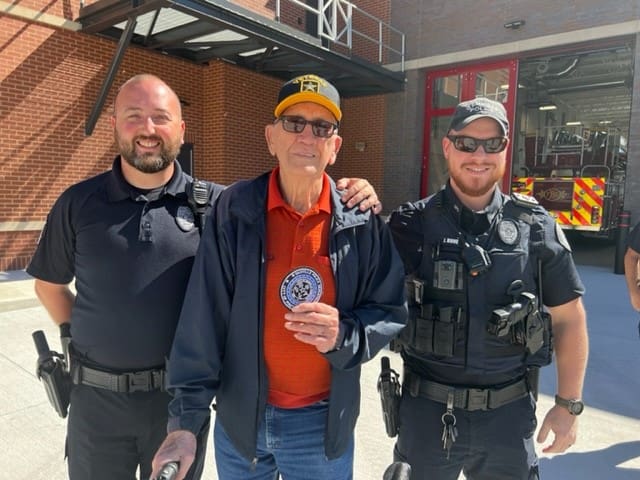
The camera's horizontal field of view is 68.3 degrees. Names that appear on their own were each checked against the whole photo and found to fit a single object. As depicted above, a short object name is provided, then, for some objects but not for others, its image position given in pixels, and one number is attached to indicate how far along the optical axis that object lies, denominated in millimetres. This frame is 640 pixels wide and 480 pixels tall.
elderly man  1483
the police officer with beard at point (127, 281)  1765
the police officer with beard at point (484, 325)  1716
